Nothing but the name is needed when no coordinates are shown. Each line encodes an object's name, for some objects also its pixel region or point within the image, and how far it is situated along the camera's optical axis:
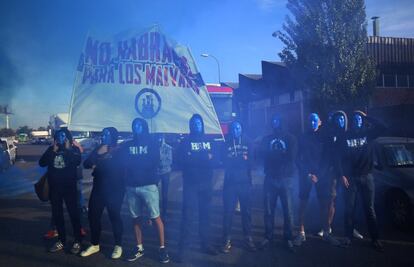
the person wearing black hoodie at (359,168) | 5.02
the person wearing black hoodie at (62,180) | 5.01
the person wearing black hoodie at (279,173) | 5.05
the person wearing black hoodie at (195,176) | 4.92
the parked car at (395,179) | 5.64
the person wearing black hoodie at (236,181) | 5.06
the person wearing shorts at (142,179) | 4.68
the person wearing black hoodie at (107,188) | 4.82
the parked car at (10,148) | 17.50
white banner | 4.18
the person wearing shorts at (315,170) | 5.34
